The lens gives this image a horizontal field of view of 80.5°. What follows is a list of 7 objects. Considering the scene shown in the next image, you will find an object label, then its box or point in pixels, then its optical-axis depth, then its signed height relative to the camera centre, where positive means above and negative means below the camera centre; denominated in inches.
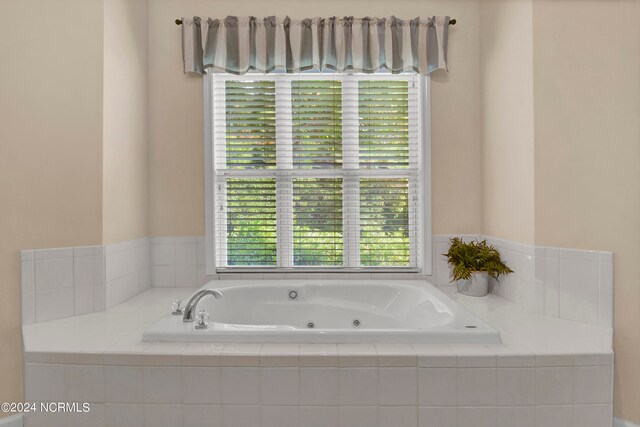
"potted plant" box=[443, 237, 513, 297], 91.2 -15.1
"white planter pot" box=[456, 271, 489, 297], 91.7 -19.5
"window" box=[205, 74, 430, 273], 103.1 +8.7
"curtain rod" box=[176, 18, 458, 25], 98.0 +48.2
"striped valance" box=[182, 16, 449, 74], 99.5 +42.6
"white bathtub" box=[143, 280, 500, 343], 86.4 -24.0
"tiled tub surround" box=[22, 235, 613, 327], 69.9 -15.5
